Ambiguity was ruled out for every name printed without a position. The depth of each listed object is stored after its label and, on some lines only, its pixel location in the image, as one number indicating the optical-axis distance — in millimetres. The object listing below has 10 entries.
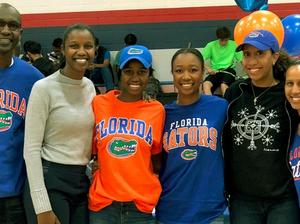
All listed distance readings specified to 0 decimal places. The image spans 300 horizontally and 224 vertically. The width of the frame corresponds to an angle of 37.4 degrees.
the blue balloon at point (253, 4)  3820
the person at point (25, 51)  7313
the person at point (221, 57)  7094
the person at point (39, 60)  5621
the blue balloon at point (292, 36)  3372
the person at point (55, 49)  6260
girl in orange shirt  2307
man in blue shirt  2344
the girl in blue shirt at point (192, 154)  2330
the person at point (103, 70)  7766
